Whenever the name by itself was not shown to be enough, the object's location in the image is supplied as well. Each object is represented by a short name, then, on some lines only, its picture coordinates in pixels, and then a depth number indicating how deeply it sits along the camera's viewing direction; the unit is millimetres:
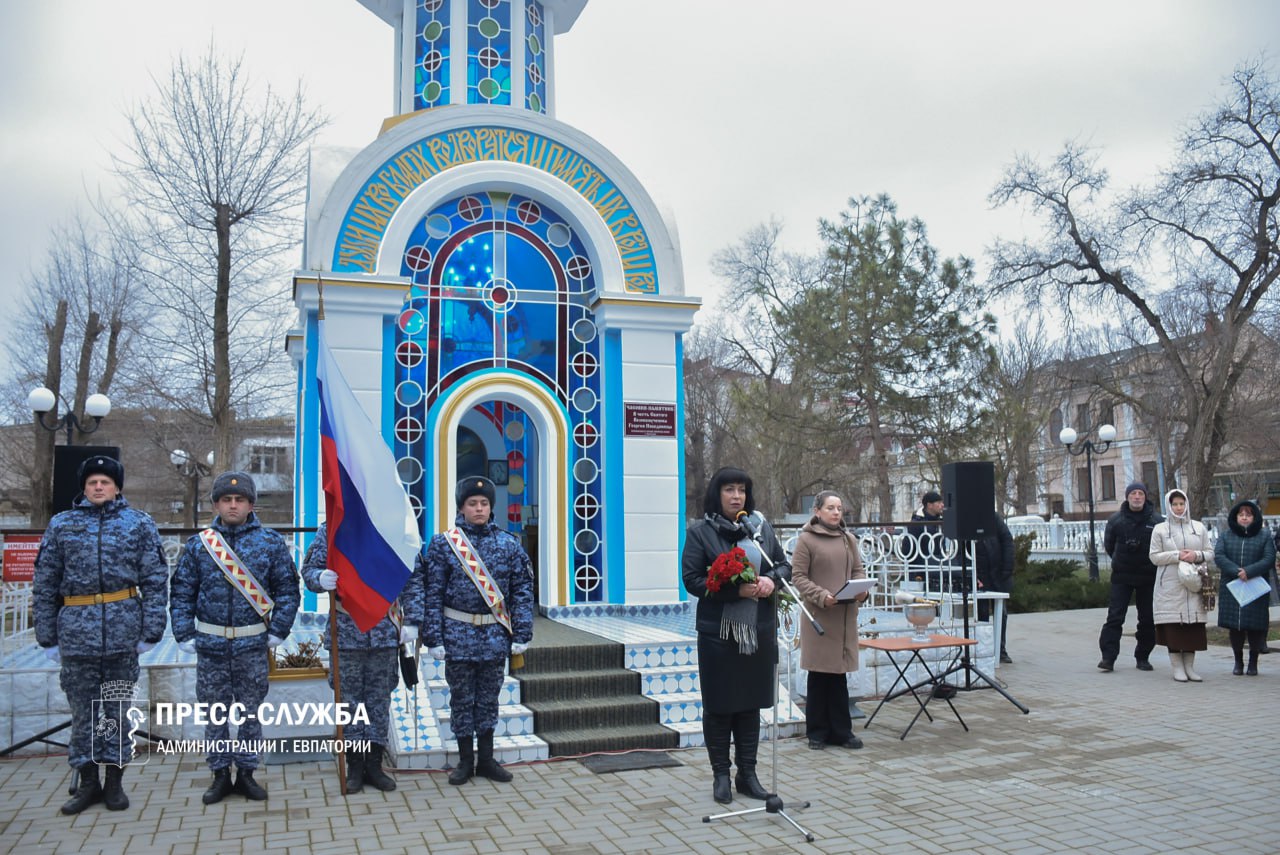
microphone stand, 5043
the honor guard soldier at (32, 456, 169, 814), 5473
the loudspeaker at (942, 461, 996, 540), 9047
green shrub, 17156
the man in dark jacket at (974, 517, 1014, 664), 10266
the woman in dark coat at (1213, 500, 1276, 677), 9555
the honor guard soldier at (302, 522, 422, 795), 5938
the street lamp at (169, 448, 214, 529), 23031
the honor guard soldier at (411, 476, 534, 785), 6039
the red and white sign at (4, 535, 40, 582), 7352
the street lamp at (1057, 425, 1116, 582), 19897
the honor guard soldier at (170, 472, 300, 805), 5684
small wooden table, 7176
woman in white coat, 9289
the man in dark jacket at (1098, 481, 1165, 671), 9898
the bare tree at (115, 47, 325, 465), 19547
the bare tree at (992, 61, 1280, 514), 19766
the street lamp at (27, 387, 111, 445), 15469
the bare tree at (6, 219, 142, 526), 21578
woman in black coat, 5496
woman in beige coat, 6953
